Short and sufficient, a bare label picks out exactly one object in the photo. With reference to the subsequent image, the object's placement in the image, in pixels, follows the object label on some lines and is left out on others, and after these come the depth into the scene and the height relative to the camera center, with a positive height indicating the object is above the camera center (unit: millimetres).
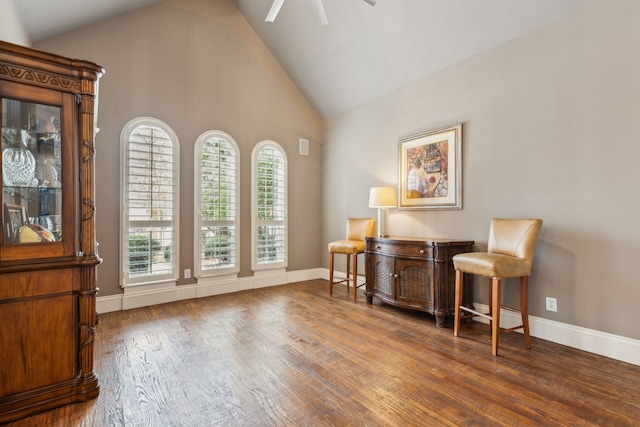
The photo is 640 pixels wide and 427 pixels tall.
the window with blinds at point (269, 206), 4625 +123
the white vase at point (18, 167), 1641 +258
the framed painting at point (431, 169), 3375 +546
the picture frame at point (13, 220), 1633 -37
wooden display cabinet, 1622 -109
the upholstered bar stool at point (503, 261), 2387 -387
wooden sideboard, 3006 -642
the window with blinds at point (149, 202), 3562 +145
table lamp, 3896 +186
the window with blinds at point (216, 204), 4094 +140
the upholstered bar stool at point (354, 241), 3973 -380
